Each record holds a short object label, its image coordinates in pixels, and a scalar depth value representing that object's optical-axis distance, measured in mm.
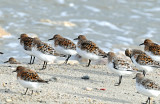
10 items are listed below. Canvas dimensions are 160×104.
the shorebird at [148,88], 14209
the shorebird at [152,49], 19855
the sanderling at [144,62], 17781
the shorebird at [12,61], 21222
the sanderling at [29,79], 13883
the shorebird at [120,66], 17016
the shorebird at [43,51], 18703
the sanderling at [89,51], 19797
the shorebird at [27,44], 19728
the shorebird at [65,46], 20672
